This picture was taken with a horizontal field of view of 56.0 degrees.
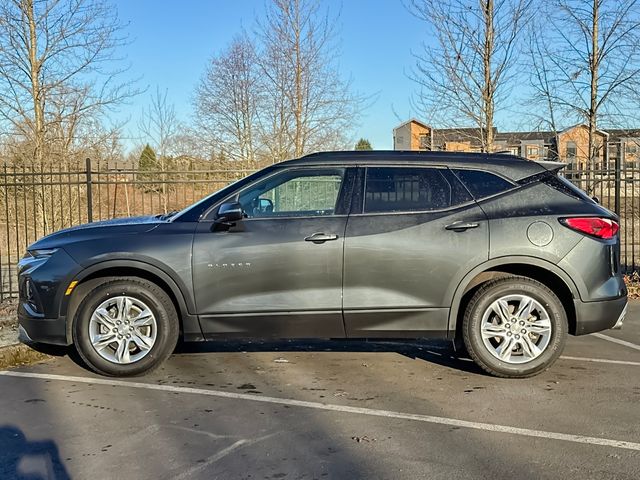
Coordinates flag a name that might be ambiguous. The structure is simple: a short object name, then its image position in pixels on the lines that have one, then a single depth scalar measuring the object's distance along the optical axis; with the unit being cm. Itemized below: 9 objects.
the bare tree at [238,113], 1638
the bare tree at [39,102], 1105
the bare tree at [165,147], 1830
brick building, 1130
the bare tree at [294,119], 1484
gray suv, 489
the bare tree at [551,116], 1125
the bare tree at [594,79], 1060
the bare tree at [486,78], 1057
